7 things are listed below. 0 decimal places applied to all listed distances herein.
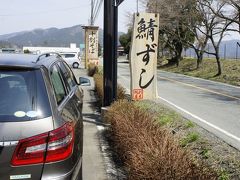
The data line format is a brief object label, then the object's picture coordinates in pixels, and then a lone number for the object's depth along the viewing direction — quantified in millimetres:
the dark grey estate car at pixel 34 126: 1924
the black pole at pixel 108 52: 6342
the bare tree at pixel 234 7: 15187
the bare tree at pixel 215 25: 18433
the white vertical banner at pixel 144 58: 6478
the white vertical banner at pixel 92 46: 24069
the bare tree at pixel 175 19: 21227
